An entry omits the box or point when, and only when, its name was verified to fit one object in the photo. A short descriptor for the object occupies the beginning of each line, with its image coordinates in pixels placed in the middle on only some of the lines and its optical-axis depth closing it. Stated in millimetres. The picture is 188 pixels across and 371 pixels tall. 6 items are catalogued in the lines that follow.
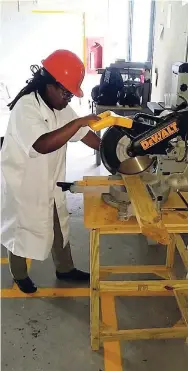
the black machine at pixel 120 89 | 3934
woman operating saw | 1708
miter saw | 1487
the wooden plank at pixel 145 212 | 1352
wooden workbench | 1517
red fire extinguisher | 7621
